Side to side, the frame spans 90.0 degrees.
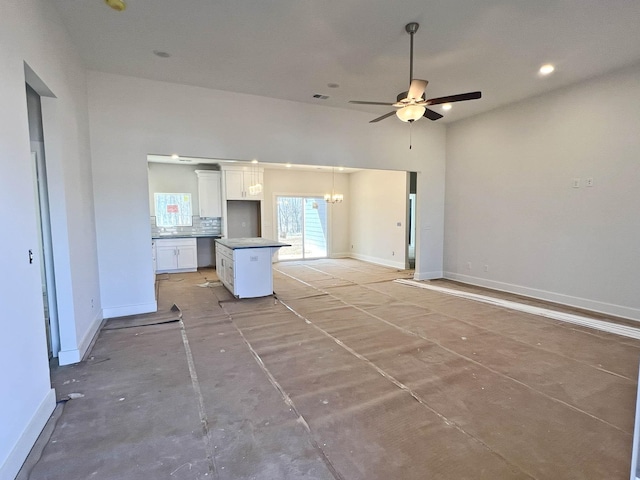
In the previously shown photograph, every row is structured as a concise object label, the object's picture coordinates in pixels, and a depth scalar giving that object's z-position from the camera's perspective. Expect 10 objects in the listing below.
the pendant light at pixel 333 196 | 8.95
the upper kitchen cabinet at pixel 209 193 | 8.12
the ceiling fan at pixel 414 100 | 3.05
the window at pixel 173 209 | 8.07
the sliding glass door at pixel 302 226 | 9.42
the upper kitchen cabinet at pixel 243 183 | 8.16
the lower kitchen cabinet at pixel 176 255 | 7.57
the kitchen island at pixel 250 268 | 5.13
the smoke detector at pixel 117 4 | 2.68
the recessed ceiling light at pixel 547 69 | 3.89
